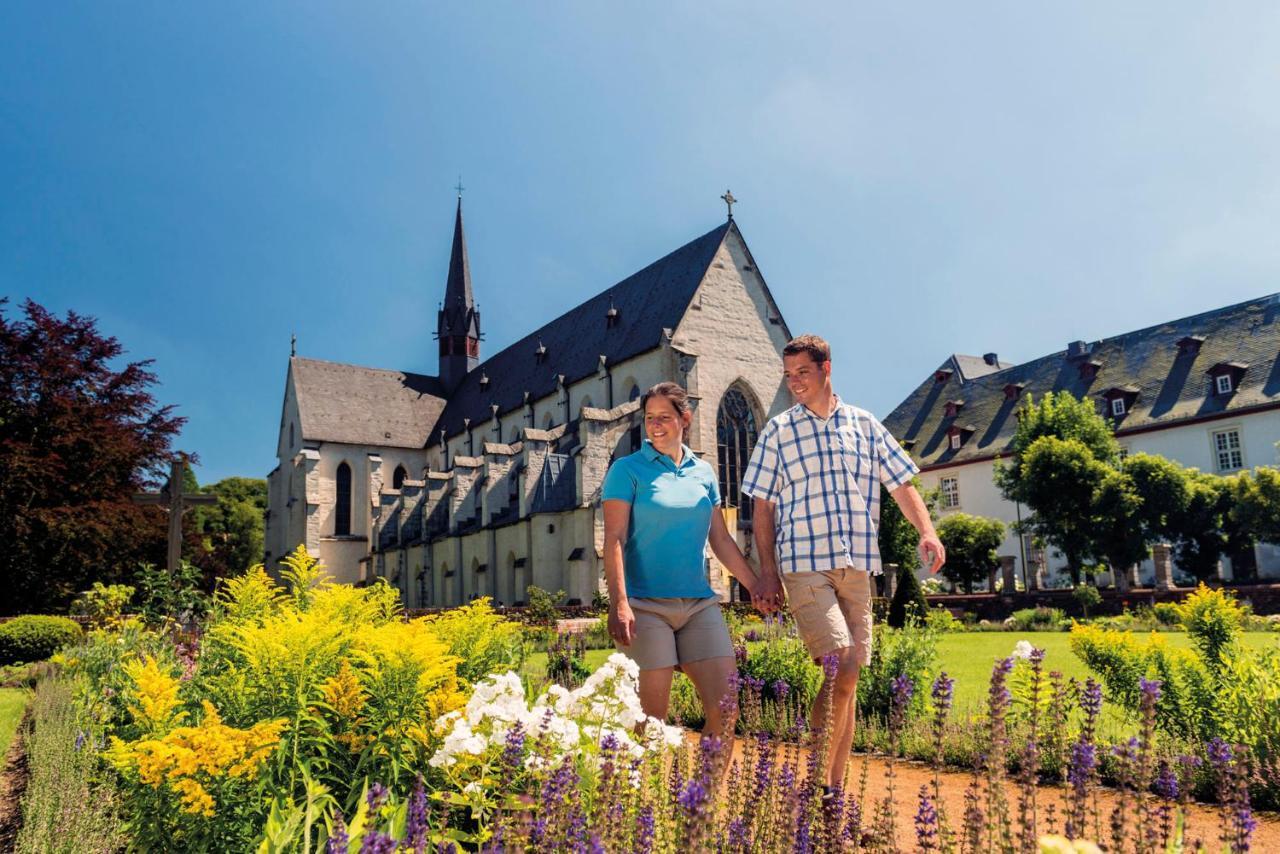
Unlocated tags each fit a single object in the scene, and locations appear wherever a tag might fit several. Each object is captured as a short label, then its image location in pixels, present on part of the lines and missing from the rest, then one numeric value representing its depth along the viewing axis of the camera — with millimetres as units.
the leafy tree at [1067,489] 31000
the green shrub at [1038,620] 22125
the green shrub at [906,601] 19516
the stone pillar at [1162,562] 27562
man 4559
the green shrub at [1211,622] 6699
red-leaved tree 22625
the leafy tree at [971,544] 36688
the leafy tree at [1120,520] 30094
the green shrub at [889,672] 7734
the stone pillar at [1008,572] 29750
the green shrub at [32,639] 16266
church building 28578
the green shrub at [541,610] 20500
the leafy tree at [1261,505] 28766
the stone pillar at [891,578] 29562
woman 4516
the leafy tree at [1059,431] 33875
